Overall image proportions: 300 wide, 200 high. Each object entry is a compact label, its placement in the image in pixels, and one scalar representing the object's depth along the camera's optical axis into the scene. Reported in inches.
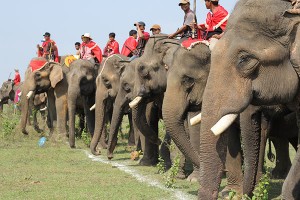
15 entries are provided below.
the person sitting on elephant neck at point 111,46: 875.4
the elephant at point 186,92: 428.1
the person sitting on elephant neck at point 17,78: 1481.7
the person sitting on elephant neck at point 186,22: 511.5
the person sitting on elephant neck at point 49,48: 972.4
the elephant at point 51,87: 837.2
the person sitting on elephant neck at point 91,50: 827.2
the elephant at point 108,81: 700.0
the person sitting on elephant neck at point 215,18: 443.5
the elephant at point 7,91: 1493.6
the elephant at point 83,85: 767.1
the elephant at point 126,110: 576.1
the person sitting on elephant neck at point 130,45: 789.6
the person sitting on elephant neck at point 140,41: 646.0
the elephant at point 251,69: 263.3
